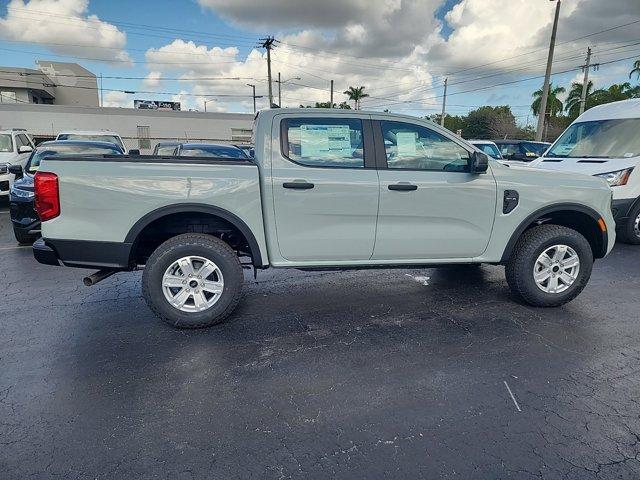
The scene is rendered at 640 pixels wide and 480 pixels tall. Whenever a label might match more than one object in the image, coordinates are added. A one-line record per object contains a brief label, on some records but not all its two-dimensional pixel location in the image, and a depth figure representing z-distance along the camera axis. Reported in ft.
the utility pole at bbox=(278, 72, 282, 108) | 144.66
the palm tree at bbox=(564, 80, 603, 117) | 134.30
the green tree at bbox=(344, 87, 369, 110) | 193.26
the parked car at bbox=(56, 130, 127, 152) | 39.04
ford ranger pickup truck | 11.55
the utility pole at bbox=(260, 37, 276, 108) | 121.66
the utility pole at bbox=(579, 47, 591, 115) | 106.52
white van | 22.52
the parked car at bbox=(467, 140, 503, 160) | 43.62
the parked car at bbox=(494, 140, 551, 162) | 49.65
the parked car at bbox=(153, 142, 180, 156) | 35.82
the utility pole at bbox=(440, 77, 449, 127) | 141.09
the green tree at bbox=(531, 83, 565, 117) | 133.70
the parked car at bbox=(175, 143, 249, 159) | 31.27
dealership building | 120.67
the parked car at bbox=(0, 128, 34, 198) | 32.48
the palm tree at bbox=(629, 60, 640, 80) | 121.88
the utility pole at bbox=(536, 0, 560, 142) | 64.64
